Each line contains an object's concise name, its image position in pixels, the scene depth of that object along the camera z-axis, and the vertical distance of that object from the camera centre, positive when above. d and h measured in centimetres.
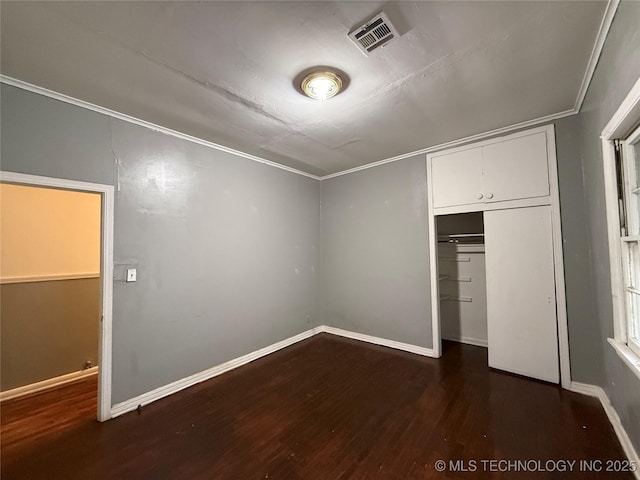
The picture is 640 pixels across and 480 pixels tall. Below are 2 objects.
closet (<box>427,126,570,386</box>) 264 +10
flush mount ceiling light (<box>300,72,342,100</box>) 195 +129
